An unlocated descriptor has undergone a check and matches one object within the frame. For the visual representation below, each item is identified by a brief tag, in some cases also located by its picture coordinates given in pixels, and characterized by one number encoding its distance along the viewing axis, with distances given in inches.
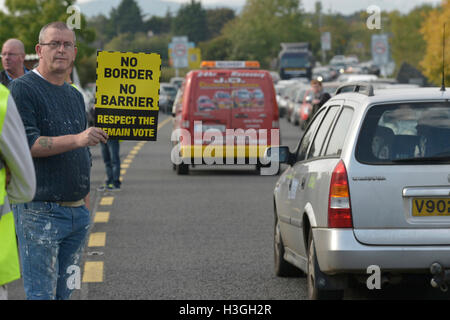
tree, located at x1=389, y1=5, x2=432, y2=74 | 3029.0
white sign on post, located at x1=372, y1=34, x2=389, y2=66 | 2324.1
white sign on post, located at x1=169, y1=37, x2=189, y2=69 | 3654.0
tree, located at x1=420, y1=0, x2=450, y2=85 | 1665.7
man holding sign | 243.9
